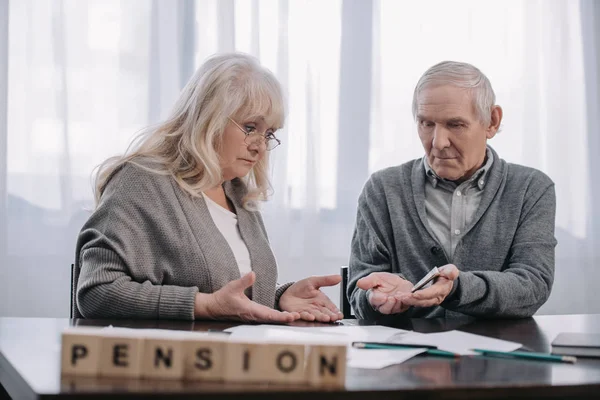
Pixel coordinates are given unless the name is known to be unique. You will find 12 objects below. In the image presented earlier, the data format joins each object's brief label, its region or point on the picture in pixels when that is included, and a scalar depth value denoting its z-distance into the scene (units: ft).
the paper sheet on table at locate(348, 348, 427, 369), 3.66
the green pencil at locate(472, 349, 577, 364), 3.90
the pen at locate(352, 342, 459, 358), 4.04
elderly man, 6.75
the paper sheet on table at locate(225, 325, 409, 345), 4.52
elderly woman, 5.25
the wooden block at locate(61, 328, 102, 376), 3.11
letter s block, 3.11
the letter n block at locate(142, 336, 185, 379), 3.12
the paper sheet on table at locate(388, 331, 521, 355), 4.27
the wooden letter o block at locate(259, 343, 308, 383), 3.11
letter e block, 3.12
